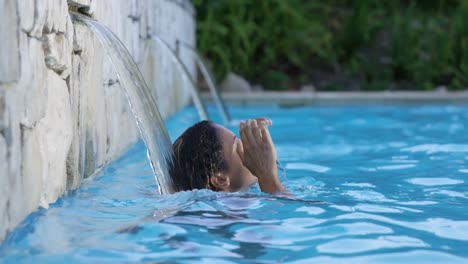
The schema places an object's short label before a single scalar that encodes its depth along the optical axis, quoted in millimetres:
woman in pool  6451
